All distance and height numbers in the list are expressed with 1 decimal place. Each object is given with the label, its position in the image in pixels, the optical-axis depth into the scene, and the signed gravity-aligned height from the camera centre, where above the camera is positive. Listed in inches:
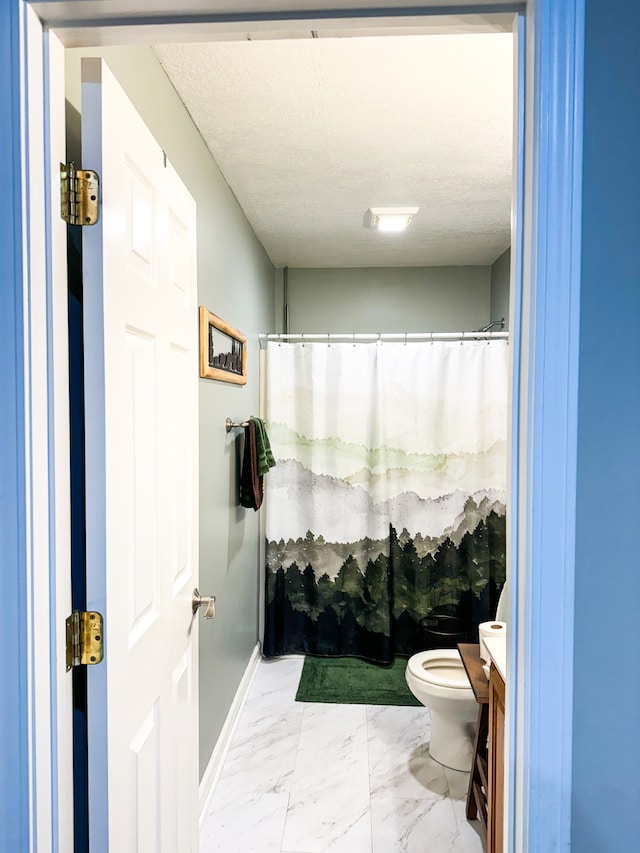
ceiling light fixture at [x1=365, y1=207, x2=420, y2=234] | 110.2 +38.0
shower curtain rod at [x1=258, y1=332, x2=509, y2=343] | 124.6 +16.0
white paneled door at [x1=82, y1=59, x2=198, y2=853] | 37.0 -5.5
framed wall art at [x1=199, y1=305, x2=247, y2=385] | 79.6 +9.2
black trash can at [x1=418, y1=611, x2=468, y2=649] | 126.0 -51.0
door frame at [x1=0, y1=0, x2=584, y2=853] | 27.8 -1.1
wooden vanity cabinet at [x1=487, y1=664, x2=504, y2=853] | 61.7 -39.8
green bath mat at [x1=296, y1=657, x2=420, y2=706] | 115.3 -59.2
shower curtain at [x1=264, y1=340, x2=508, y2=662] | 129.2 -19.5
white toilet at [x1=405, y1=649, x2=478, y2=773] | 87.4 -47.9
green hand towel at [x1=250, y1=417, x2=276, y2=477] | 110.3 -8.5
